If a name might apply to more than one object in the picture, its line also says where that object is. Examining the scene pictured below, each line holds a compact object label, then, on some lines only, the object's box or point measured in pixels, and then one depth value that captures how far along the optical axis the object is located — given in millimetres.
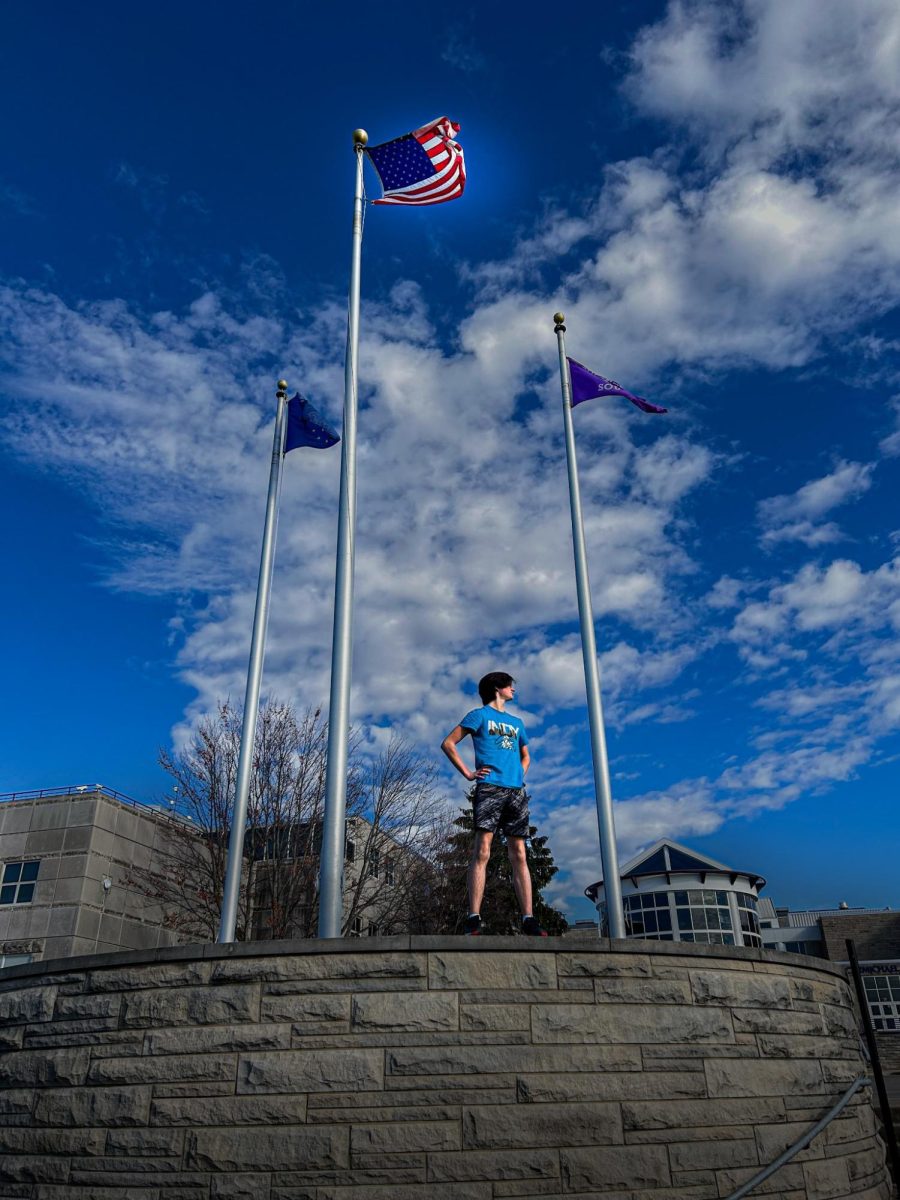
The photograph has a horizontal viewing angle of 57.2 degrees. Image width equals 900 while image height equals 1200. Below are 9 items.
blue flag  10562
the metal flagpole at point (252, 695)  7648
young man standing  5898
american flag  9477
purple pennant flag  10250
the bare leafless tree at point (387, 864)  21703
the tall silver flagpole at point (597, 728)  6934
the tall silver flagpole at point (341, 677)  5957
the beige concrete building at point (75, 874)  23016
